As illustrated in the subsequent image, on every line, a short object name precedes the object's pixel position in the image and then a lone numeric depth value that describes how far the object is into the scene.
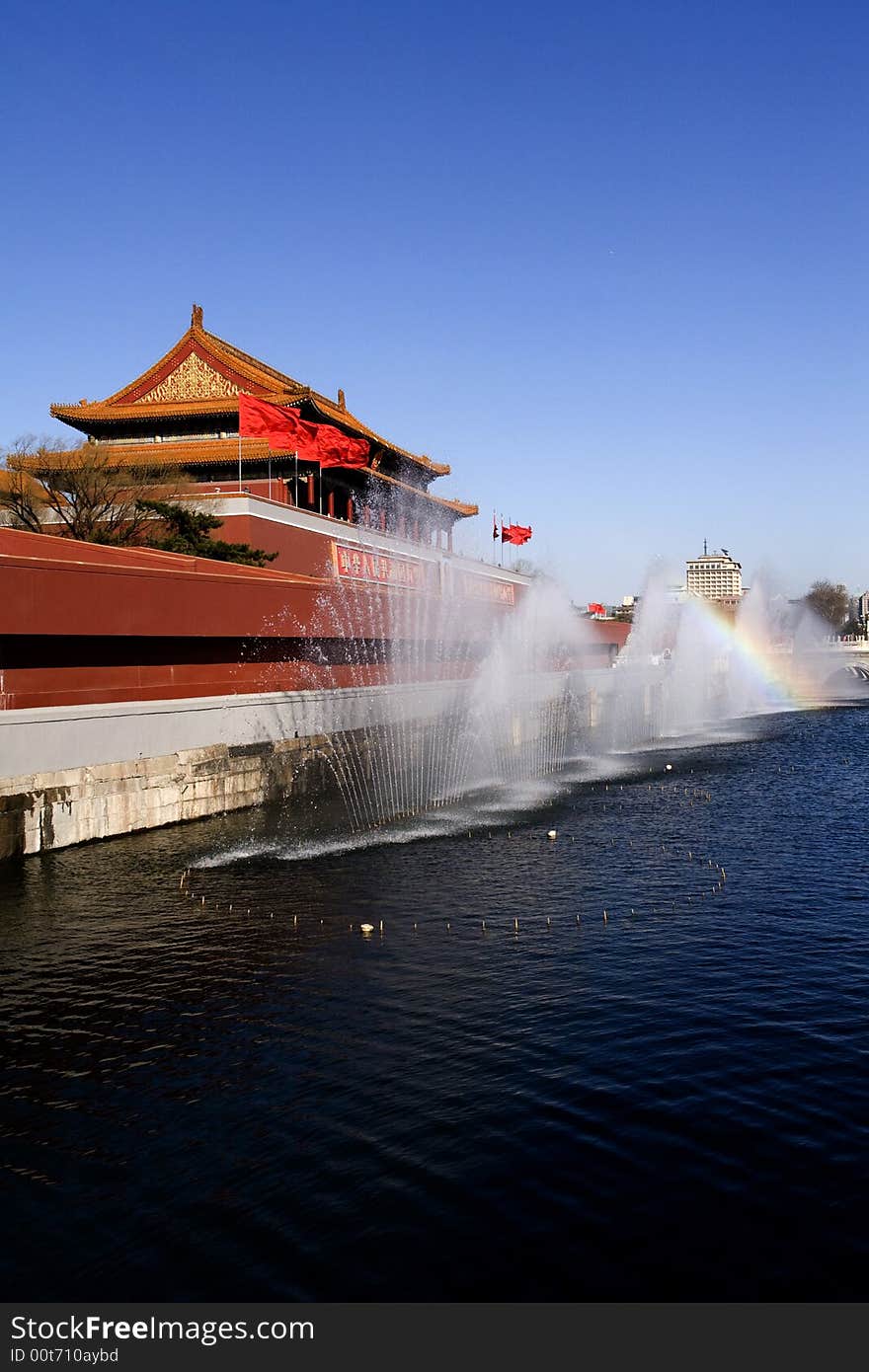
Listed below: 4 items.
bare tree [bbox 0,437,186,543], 34.06
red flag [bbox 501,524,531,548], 59.44
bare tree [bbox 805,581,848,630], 141.12
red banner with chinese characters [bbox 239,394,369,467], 36.71
